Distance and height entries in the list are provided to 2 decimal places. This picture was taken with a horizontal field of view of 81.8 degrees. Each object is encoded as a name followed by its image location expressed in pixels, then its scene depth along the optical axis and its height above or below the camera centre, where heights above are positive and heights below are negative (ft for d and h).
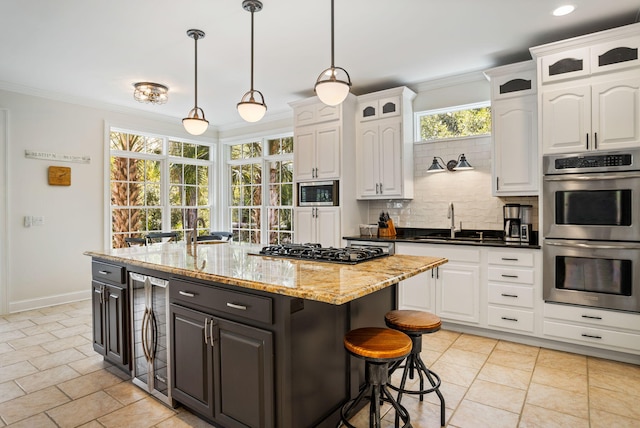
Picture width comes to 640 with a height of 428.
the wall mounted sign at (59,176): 15.81 +1.65
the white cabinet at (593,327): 9.75 -3.22
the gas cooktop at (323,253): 7.45 -0.90
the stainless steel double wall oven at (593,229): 9.64 -0.50
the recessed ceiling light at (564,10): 9.29 +5.13
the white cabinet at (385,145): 14.39 +2.67
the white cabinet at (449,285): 12.05 -2.53
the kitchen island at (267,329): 5.68 -2.07
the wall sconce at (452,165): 13.39 +1.74
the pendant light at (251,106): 8.98 +2.61
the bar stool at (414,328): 6.95 -2.21
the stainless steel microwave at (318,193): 14.96 +0.79
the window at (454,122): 13.78 +3.49
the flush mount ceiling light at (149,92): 14.97 +4.98
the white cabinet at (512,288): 11.14 -2.39
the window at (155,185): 18.51 +1.54
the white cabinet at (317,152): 14.93 +2.53
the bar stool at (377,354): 5.73 -2.21
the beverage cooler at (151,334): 7.76 -2.67
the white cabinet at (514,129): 11.60 +2.64
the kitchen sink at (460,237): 13.09 -0.95
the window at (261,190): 20.21 +1.30
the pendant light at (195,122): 10.43 +2.58
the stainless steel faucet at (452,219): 13.80 -0.29
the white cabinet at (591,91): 9.70 +3.30
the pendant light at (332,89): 7.45 +2.51
